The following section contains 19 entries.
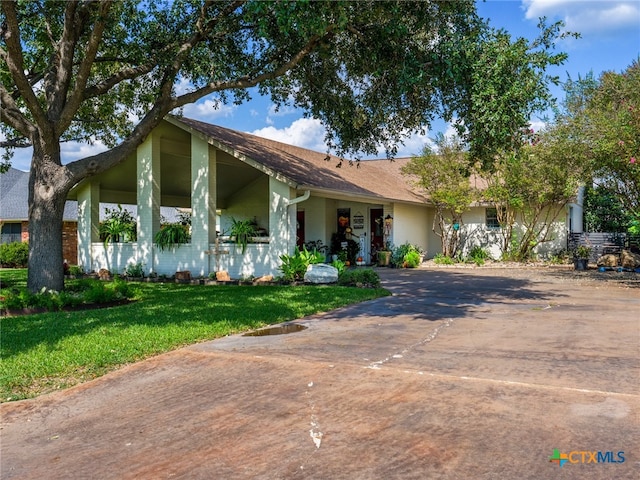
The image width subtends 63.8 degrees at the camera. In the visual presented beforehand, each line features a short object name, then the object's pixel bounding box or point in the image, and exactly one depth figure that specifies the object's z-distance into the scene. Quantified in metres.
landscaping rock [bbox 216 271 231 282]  14.88
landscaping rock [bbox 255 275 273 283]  14.18
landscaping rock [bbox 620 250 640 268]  19.14
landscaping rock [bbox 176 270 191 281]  15.27
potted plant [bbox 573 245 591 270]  19.39
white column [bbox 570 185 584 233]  23.81
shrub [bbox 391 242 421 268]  20.45
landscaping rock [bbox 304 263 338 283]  13.38
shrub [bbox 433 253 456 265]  21.94
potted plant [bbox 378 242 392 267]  20.64
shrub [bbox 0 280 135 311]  10.02
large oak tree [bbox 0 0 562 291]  9.34
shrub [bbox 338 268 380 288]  13.05
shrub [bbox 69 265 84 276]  17.28
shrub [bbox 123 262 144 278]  16.25
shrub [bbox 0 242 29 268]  23.56
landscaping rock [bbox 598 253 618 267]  19.44
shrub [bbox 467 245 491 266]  22.19
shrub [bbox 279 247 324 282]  13.77
